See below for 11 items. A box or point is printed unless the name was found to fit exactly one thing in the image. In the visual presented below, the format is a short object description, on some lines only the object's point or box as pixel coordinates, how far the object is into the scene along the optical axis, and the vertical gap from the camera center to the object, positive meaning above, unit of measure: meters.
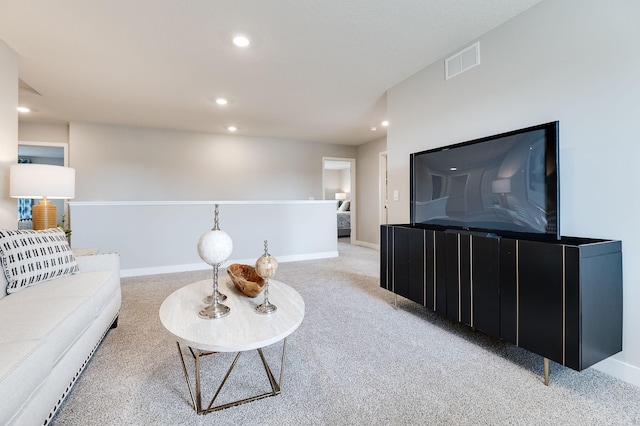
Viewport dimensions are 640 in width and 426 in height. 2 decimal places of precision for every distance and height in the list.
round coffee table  1.20 -0.51
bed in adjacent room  8.43 -0.32
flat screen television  1.73 +0.20
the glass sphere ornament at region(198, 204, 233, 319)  1.49 -0.20
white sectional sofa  1.00 -0.49
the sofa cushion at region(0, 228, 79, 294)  1.76 -0.28
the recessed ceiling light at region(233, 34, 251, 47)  2.37 +1.43
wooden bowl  1.68 -0.40
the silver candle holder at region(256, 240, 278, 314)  1.51 -0.30
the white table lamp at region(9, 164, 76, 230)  2.38 +0.24
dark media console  1.50 -0.46
